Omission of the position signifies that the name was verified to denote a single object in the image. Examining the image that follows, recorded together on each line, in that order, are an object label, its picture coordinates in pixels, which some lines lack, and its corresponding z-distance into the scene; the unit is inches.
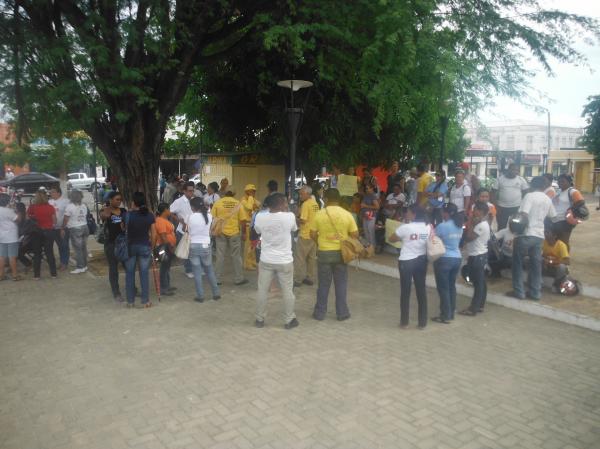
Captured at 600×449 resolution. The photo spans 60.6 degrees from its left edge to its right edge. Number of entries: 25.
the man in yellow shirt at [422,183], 445.1
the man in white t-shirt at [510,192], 407.5
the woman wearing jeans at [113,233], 316.8
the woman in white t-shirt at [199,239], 307.7
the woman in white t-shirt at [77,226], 391.2
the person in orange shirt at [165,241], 318.0
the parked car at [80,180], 1389.4
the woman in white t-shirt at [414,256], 257.0
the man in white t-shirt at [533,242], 287.7
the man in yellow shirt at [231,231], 349.1
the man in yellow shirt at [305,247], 346.0
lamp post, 370.9
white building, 3041.3
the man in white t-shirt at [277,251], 257.3
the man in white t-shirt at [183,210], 374.6
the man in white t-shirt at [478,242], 272.2
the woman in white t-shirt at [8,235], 360.2
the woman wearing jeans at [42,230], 375.9
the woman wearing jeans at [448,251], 261.4
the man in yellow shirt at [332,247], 266.2
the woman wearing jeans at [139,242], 294.0
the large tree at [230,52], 328.8
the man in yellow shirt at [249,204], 367.6
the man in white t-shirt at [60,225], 395.2
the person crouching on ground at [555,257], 308.8
